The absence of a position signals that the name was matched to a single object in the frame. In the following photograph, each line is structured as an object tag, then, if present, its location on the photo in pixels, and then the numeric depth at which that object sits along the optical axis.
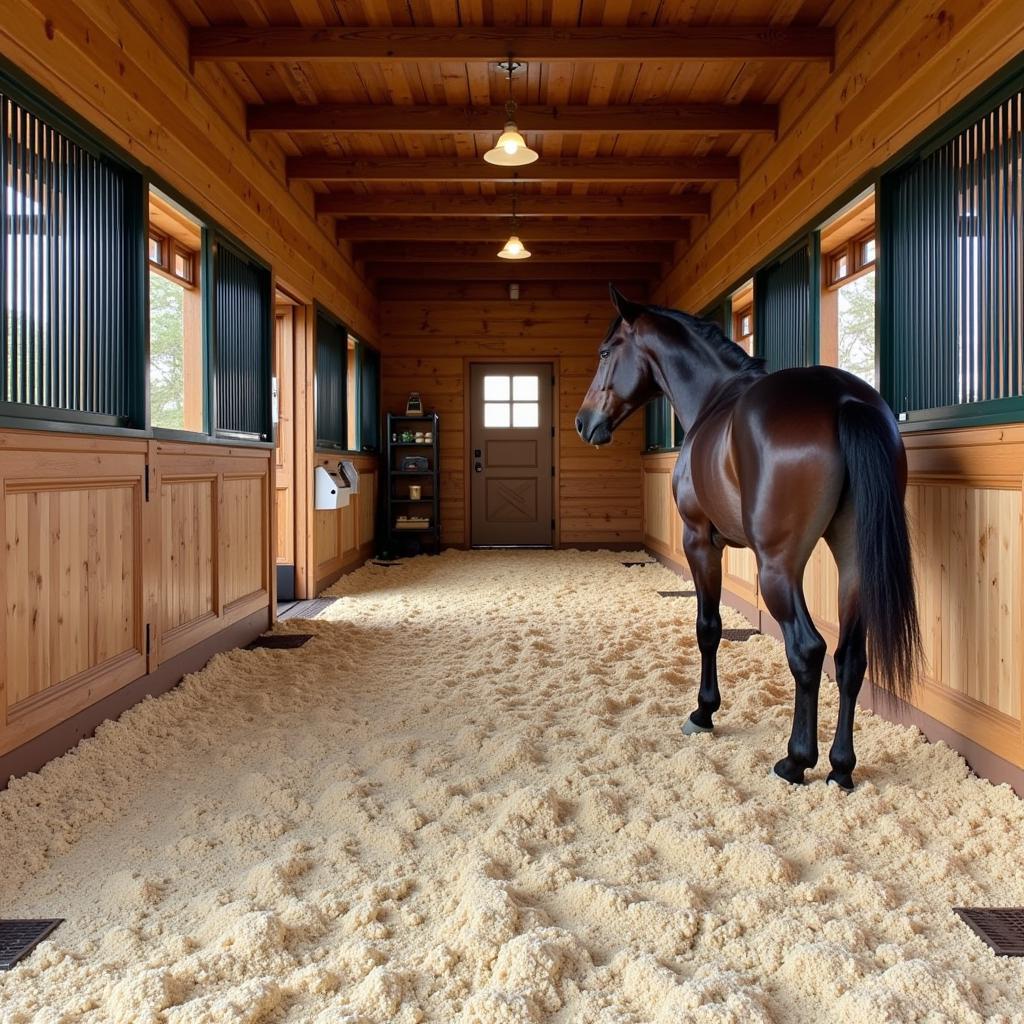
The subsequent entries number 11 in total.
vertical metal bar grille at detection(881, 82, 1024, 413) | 2.27
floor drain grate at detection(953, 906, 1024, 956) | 1.42
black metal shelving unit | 8.52
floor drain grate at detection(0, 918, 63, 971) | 1.39
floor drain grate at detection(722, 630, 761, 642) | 4.24
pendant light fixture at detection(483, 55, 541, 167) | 3.88
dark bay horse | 1.93
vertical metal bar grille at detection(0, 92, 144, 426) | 2.26
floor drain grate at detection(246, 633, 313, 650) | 4.08
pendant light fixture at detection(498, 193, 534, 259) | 5.93
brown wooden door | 8.97
